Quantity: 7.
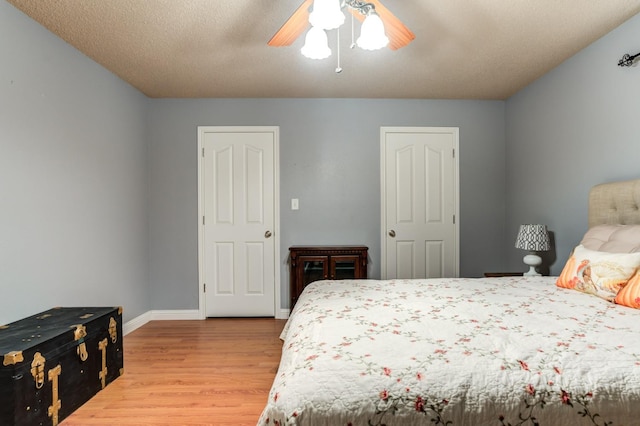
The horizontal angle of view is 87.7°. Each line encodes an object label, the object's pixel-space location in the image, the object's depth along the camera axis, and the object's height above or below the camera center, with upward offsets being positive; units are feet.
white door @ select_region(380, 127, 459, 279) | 11.95 +0.35
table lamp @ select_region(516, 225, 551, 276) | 8.96 -0.85
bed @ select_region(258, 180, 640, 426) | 2.97 -1.54
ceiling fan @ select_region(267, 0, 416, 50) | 5.22 +3.21
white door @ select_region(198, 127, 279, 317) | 11.82 +0.23
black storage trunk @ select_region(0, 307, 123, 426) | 4.96 -2.52
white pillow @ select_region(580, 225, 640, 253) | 5.98 -0.58
